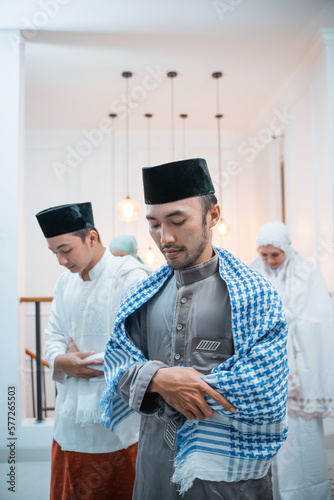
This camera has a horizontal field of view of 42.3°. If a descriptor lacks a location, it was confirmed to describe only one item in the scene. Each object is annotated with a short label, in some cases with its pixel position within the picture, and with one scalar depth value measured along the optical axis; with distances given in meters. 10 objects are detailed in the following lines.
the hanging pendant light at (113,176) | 6.91
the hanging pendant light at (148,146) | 7.01
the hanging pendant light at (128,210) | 5.21
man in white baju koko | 1.62
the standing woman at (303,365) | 2.44
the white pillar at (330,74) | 3.79
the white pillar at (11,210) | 3.44
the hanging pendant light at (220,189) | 4.86
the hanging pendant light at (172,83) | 4.77
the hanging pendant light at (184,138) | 6.80
